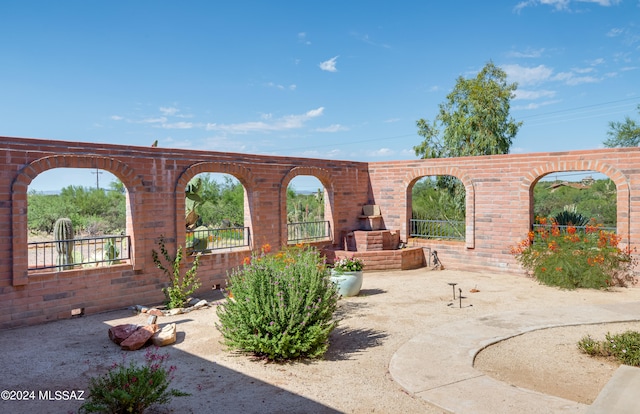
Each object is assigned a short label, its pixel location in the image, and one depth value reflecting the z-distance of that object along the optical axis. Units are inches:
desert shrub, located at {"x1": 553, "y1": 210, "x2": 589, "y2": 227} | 490.0
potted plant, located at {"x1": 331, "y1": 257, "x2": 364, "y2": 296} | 353.0
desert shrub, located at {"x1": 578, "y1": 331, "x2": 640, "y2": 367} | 212.8
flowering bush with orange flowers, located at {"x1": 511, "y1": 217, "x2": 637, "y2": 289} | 383.9
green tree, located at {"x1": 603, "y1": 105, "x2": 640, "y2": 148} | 932.8
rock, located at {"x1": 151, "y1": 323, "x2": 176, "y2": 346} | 252.2
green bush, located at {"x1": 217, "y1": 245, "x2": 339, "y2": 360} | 219.3
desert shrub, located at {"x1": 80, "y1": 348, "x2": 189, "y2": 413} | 148.8
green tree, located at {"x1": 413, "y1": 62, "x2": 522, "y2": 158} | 788.6
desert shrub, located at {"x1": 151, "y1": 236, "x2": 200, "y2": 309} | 348.8
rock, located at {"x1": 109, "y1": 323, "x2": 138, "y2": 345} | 253.6
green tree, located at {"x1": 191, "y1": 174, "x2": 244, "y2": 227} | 981.8
